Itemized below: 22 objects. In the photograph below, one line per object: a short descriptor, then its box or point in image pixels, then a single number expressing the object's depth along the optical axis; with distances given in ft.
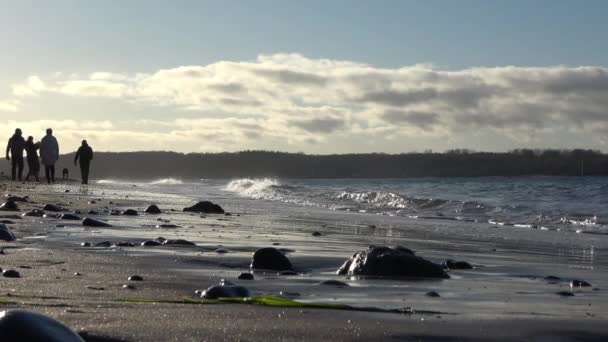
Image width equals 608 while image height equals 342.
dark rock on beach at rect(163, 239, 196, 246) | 25.62
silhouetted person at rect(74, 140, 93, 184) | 98.17
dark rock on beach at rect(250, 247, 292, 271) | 20.26
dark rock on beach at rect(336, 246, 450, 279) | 19.06
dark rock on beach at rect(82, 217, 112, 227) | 31.91
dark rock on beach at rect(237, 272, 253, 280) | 17.98
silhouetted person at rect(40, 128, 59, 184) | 88.53
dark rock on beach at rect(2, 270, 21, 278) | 15.21
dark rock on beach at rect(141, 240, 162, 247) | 25.17
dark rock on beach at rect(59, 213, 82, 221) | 34.49
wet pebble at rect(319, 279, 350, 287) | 17.24
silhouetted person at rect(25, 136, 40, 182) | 101.09
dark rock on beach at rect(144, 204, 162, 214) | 45.27
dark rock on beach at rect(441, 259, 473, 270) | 22.44
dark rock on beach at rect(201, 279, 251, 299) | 13.74
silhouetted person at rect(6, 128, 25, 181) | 90.94
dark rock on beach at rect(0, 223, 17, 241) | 23.74
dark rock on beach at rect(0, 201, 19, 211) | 37.63
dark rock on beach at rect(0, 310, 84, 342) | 7.63
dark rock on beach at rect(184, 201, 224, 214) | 49.52
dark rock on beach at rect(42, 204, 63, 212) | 39.01
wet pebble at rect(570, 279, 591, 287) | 19.32
